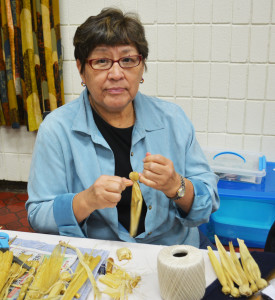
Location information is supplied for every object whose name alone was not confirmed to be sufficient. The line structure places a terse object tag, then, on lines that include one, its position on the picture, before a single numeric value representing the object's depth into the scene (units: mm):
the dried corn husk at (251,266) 988
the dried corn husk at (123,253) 1142
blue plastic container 2418
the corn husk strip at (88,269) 986
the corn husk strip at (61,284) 974
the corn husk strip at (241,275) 955
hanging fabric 2949
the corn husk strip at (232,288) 955
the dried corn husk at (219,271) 971
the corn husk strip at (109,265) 1086
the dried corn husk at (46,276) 981
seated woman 1319
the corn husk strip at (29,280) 970
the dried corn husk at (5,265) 1021
